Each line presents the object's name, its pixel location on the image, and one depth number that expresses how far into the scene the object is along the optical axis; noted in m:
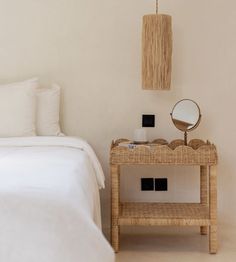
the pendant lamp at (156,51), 3.53
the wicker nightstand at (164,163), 3.38
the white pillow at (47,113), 3.66
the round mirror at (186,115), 3.60
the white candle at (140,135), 3.64
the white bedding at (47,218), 1.92
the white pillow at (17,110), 3.51
